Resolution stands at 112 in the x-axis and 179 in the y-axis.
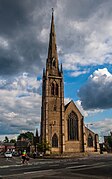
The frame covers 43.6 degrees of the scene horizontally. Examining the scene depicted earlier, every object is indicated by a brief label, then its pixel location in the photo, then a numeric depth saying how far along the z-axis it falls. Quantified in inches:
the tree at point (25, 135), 3623.8
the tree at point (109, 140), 2375.8
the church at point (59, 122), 1519.1
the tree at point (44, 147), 1397.6
